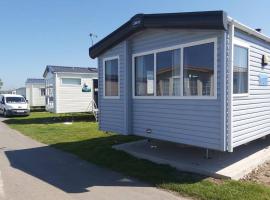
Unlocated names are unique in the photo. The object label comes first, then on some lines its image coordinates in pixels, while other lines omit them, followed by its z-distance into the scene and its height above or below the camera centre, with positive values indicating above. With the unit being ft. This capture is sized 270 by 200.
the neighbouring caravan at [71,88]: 54.76 +2.26
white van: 56.97 -2.14
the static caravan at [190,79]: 15.60 +1.49
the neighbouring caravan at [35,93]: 81.44 +1.51
